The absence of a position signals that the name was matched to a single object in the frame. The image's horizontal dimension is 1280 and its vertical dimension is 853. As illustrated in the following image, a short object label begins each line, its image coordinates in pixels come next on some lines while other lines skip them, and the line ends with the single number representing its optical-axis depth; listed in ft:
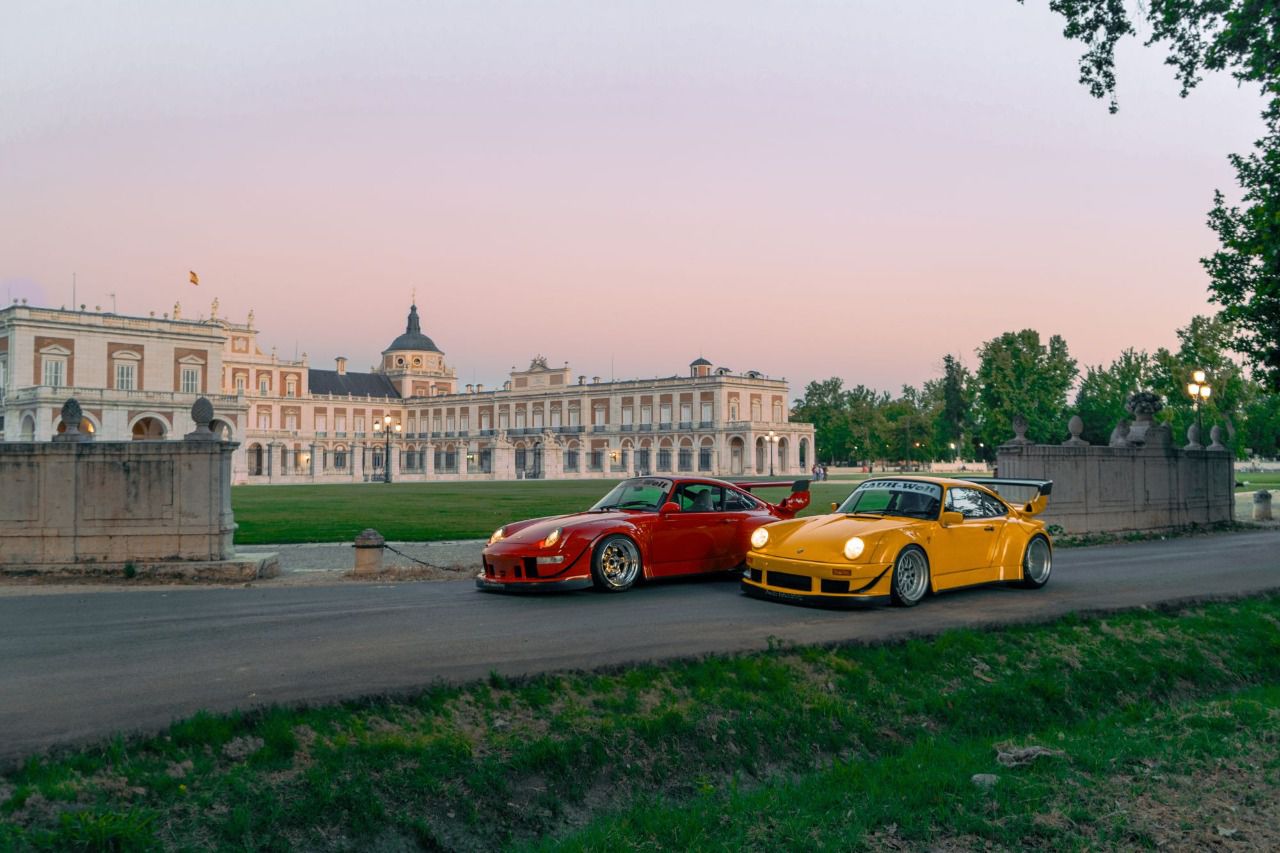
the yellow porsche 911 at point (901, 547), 32.04
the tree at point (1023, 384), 272.51
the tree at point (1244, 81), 49.11
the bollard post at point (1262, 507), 84.33
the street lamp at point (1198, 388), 103.37
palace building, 252.21
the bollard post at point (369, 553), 45.16
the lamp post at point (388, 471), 240.96
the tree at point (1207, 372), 225.35
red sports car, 35.32
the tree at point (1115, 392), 268.62
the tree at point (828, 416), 409.08
